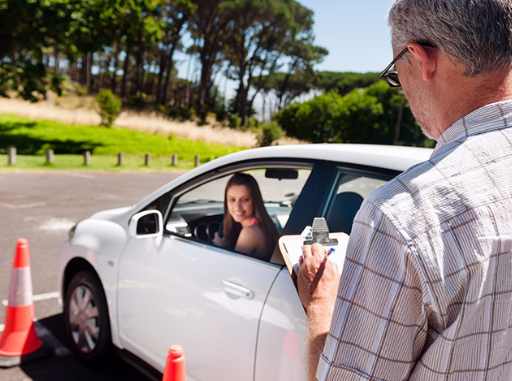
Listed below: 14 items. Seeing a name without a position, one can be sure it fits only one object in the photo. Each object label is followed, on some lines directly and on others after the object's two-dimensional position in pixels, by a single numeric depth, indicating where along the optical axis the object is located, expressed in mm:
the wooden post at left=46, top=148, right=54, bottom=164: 16992
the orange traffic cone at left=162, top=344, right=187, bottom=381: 1910
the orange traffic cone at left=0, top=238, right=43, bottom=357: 3486
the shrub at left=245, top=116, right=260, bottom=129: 43750
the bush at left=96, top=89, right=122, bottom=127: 27430
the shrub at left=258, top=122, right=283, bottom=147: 29578
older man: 896
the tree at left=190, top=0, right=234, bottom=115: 38781
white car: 2041
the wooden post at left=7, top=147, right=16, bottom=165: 16000
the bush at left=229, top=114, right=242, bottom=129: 44075
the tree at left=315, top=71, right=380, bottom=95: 61125
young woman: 2650
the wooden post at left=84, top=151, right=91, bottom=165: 17812
